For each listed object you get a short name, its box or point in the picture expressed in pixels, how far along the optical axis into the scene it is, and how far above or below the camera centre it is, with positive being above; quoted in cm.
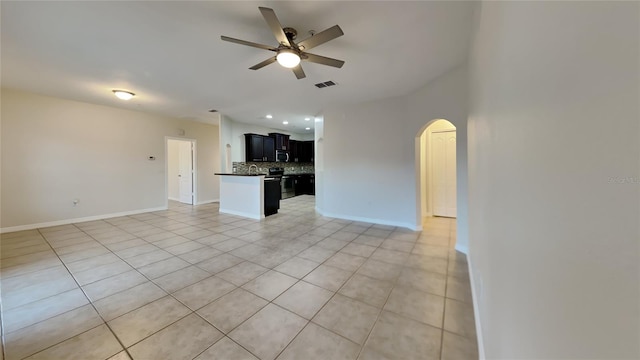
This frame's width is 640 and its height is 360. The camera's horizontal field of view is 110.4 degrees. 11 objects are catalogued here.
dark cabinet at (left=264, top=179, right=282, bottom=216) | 557 -44
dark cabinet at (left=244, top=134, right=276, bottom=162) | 744 +112
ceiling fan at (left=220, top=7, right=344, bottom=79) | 188 +131
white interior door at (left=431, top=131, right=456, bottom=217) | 503 +13
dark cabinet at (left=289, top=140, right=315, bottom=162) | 925 +123
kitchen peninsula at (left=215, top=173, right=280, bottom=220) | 531 -38
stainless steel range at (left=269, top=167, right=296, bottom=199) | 852 -10
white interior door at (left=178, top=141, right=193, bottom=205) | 725 +33
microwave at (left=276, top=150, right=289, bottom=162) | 842 +92
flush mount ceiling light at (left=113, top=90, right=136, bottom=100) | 413 +165
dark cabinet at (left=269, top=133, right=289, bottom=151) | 833 +150
